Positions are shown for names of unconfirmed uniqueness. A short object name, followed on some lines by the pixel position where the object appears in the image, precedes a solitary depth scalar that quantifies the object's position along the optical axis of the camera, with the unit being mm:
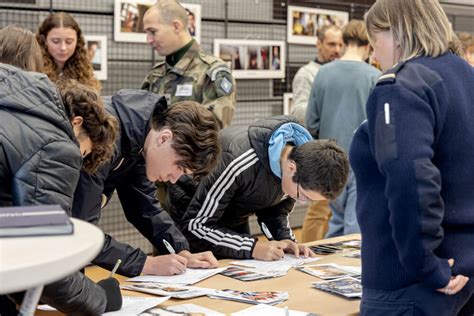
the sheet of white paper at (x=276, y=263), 2662
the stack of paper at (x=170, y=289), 2264
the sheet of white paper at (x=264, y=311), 2080
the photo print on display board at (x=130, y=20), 4828
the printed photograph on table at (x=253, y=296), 2219
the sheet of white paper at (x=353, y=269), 2615
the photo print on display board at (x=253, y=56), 5484
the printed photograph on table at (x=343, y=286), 2310
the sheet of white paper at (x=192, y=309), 2084
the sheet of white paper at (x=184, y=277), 2449
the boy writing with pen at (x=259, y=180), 2672
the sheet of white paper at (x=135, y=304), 2068
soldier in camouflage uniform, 3783
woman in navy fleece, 1659
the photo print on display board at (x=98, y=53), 4695
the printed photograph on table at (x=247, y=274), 2520
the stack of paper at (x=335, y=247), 2977
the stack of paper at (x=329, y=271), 2551
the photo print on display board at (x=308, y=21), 5977
